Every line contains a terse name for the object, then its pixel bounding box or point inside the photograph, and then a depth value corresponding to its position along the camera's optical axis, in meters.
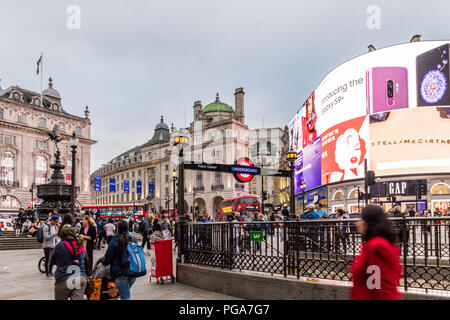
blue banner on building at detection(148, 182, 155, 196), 64.25
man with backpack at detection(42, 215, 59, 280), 11.14
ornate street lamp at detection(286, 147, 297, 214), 11.10
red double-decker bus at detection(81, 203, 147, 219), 46.50
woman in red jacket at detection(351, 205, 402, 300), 3.39
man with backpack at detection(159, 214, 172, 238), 9.94
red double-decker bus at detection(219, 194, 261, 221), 33.44
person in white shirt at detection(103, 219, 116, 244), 16.81
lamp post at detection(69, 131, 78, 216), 14.71
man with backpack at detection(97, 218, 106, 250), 19.97
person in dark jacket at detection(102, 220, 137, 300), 5.48
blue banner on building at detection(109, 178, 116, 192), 49.26
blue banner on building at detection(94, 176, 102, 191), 42.74
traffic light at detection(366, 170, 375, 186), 18.86
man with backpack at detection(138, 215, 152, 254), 18.16
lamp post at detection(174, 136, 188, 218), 10.17
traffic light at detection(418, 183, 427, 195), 23.92
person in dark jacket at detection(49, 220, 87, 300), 5.47
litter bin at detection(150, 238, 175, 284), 9.53
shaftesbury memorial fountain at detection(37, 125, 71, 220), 21.22
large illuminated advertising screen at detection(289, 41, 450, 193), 35.88
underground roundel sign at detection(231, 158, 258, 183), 10.94
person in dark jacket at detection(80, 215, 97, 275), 11.25
